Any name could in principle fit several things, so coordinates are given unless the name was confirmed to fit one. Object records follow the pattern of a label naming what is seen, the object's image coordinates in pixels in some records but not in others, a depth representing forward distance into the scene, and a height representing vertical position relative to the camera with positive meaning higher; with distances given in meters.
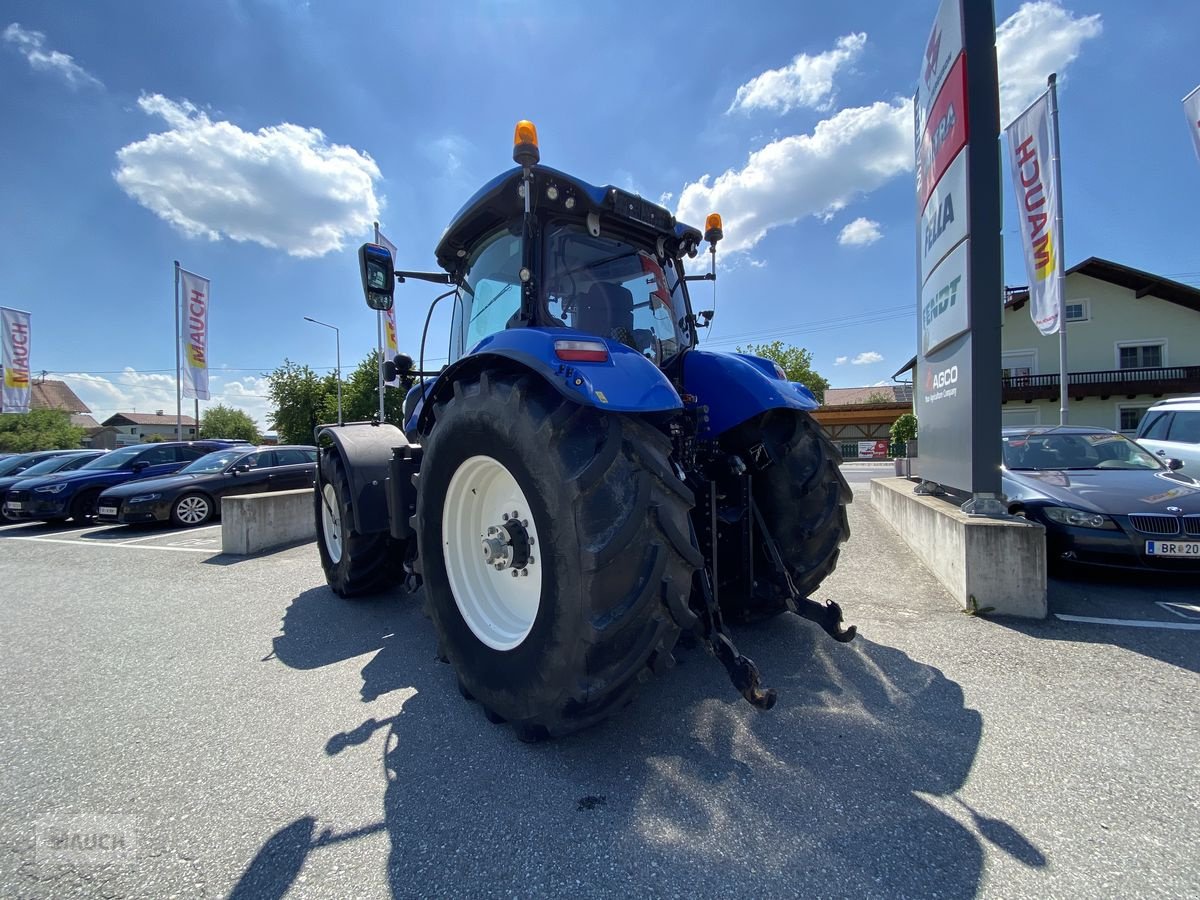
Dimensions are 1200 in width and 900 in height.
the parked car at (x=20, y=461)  13.12 -0.13
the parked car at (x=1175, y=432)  6.47 +0.05
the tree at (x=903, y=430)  24.75 +0.48
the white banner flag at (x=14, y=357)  20.20 +3.81
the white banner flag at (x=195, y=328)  18.05 +4.30
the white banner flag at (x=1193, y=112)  8.98 +5.53
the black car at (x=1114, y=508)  3.74 -0.53
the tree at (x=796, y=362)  43.04 +6.66
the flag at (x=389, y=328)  11.30 +2.70
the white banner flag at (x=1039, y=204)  9.16 +4.14
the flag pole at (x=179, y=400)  18.38 +1.93
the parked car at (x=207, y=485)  8.66 -0.56
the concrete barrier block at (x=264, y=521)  6.46 -0.88
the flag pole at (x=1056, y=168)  9.05 +4.64
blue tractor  1.78 -0.10
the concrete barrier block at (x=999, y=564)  3.32 -0.81
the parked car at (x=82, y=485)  9.51 -0.53
